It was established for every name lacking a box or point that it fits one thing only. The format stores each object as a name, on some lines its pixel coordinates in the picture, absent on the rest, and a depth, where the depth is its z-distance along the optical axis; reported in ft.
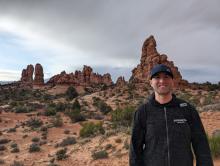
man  5.09
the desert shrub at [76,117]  39.39
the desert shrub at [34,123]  36.90
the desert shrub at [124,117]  31.13
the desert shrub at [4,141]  28.20
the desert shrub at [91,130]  26.85
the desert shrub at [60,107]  52.29
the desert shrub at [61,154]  20.26
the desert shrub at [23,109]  52.04
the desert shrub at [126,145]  18.98
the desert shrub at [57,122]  35.46
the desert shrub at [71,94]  78.24
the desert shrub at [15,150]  23.97
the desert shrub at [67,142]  24.34
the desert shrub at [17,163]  19.28
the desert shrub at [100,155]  18.71
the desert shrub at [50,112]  47.29
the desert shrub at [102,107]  48.05
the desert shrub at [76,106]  52.16
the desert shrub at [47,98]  77.42
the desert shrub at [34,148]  23.41
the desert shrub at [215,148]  15.29
